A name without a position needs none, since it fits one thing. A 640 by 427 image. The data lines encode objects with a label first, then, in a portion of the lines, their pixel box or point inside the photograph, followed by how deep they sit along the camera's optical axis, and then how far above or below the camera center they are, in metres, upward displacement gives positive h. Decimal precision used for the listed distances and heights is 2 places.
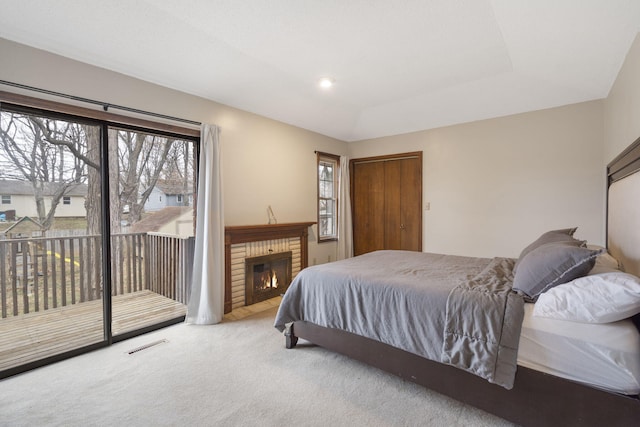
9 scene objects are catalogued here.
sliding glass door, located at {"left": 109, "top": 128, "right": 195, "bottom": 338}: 3.37 -0.20
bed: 1.42 -0.69
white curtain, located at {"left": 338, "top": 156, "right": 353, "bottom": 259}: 5.24 -0.08
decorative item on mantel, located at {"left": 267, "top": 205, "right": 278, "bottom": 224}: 4.16 -0.09
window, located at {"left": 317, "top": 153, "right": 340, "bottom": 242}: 5.16 +0.23
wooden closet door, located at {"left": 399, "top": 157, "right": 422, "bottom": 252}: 4.63 +0.08
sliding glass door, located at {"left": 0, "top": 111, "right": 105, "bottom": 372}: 2.45 -0.19
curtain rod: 2.21 +0.93
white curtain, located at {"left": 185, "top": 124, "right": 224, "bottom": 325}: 3.23 -0.34
